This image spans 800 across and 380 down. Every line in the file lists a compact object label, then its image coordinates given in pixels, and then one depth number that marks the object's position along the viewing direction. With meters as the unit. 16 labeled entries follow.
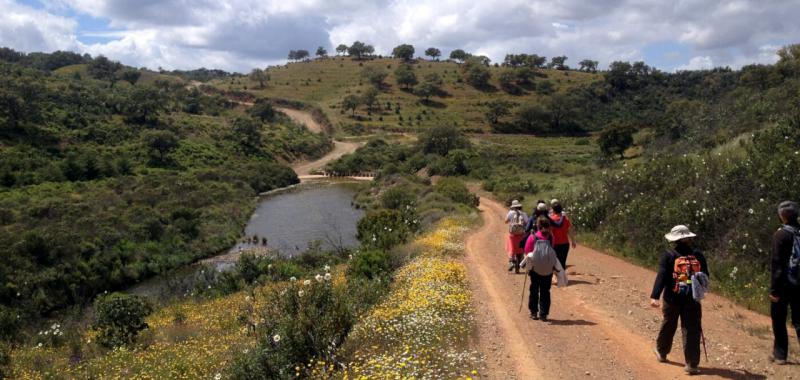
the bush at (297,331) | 7.57
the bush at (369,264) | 15.95
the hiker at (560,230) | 12.11
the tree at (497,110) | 103.69
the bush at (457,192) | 34.16
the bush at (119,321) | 13.78
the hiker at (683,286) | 7.11
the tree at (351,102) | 113.56
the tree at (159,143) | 65.29
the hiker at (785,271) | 6.96
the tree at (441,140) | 69.25
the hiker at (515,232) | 13.88
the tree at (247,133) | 83.19
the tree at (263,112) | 106.12
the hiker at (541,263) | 9.41
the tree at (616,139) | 60.66
